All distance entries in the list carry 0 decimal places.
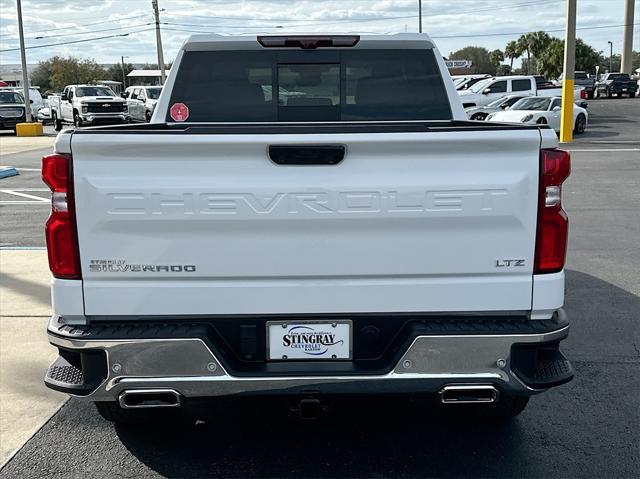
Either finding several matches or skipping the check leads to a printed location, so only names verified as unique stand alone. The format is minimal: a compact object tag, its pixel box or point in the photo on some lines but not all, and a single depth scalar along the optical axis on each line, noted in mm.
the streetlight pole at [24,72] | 30172
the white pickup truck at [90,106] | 31641
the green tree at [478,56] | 118056
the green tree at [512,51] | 107250
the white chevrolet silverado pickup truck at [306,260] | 2998
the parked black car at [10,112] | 31922
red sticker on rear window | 4898
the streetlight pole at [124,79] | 93719
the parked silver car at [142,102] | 32500
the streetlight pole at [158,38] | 44750
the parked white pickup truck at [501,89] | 30562
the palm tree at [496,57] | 117250
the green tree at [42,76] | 97438
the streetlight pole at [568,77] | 21375
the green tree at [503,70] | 111931
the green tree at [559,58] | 84875
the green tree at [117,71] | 108988
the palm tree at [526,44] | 101562
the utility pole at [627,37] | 65250
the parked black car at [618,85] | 54844
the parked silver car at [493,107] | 26578
